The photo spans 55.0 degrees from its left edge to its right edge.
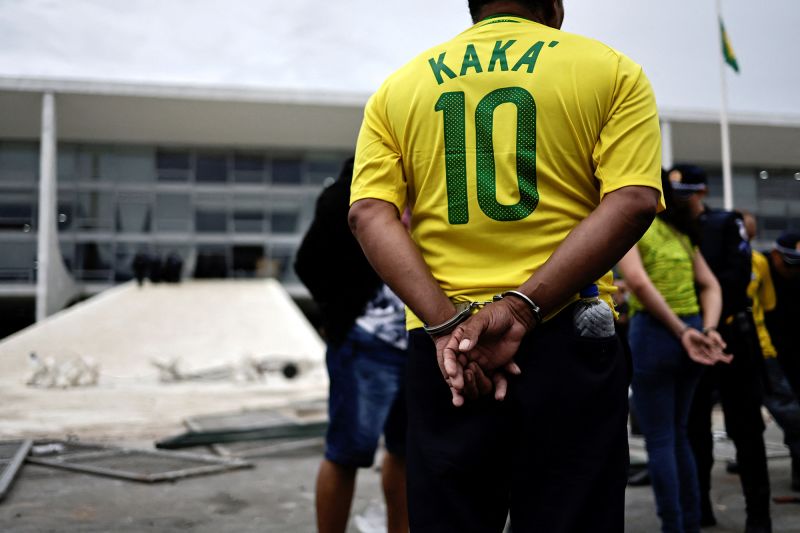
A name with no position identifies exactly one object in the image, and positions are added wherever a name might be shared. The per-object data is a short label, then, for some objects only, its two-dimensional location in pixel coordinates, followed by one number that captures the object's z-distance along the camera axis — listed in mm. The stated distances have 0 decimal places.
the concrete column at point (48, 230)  29047
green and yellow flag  18005
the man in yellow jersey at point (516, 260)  1504
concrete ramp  9070
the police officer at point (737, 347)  3488
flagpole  19406
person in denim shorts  2918
